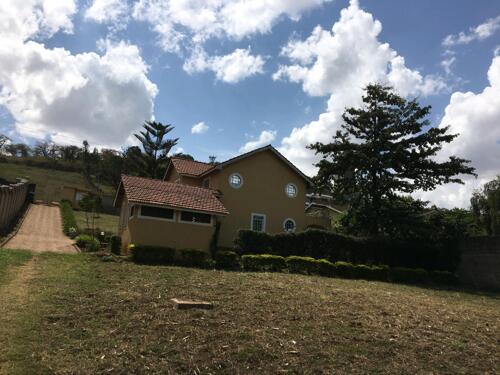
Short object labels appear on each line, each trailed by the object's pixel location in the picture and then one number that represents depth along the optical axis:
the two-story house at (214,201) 22.06
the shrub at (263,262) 19.98
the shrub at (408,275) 22.62
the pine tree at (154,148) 54.56
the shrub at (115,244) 21.20
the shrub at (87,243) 21.62
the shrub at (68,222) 29.92
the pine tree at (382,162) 26.75
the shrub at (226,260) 19.80
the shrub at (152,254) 18.78
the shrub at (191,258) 19.42
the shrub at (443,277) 23.64
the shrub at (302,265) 20.58
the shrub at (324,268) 21.00
